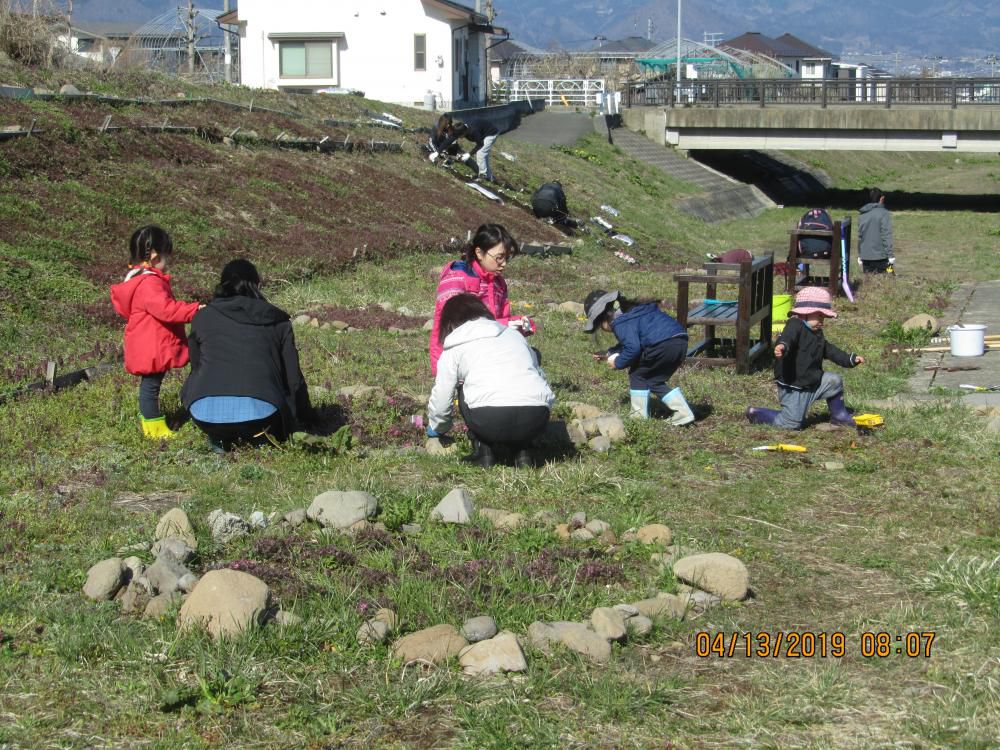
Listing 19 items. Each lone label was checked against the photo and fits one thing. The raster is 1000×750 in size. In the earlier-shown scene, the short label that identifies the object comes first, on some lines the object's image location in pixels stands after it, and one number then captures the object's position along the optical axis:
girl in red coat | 8.15
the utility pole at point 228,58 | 51.00
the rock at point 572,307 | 14.82
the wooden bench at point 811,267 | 17.03
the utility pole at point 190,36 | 49.40
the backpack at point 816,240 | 17.86
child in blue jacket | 8.73
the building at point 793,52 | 110.06
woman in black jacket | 7.53
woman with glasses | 8.24
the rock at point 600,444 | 7.93
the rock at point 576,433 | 8.11
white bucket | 11.88
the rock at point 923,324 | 13.58
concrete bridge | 38.25
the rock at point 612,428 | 8.14
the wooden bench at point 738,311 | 11.14
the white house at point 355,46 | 46.62
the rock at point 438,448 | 7.80
